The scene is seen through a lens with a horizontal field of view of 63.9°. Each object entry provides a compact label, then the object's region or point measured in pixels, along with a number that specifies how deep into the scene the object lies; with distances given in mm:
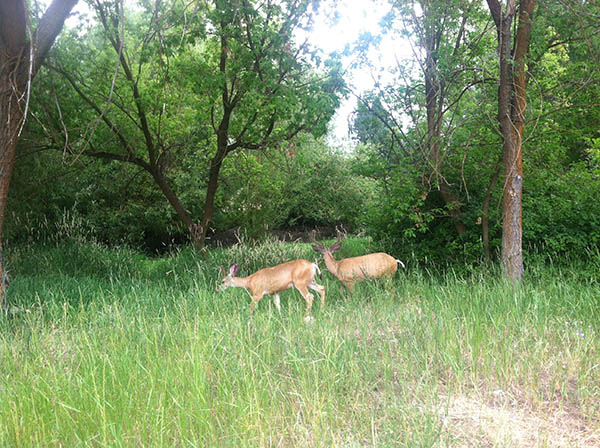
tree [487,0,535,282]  5875
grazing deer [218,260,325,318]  5438
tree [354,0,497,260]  7027
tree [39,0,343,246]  7820
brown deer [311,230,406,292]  6332
